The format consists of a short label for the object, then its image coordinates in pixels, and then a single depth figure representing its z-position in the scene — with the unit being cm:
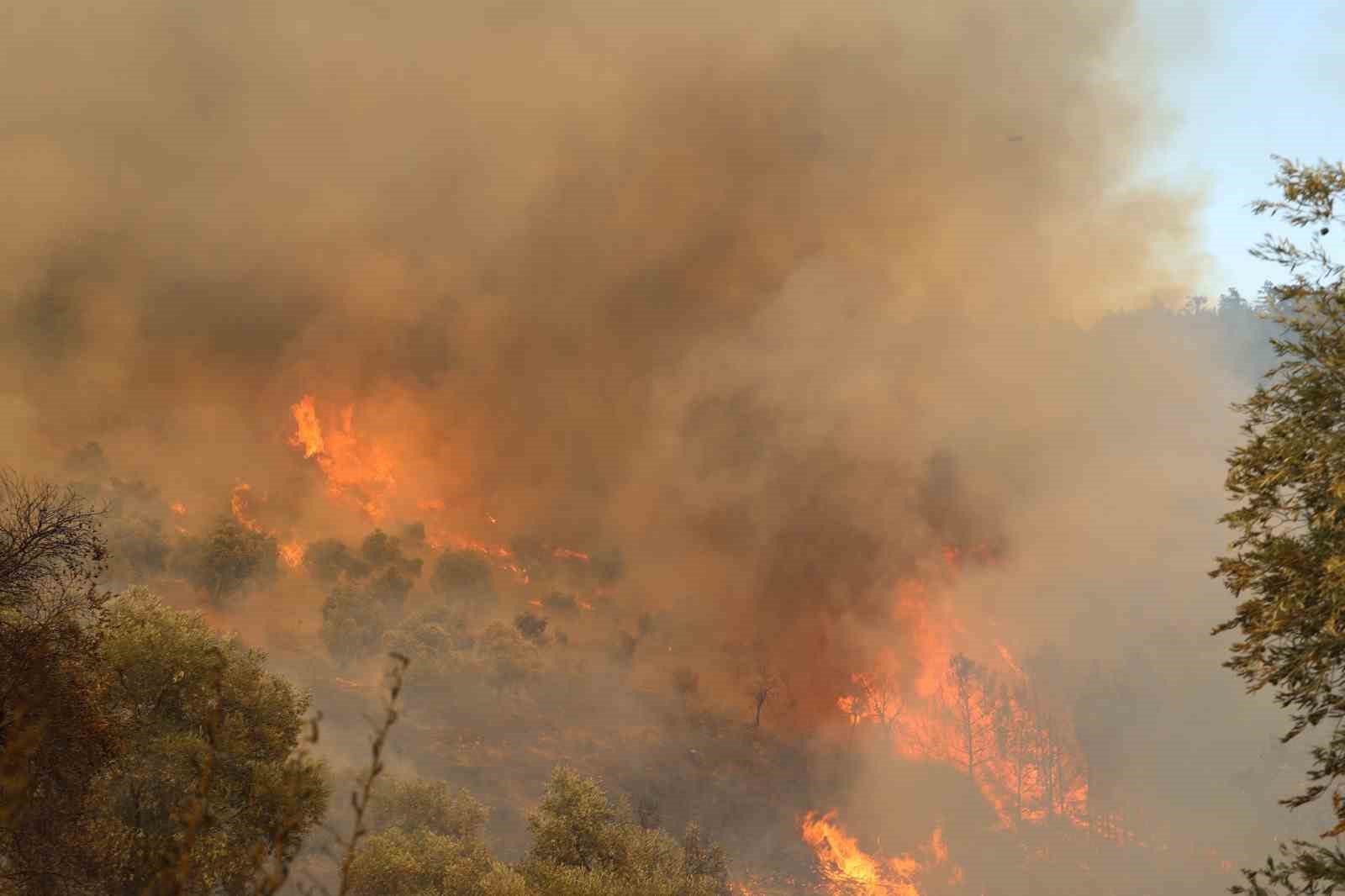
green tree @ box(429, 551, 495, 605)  17912
